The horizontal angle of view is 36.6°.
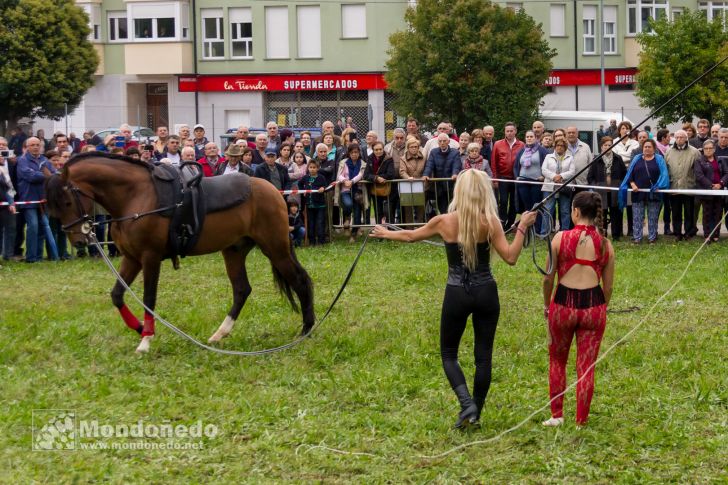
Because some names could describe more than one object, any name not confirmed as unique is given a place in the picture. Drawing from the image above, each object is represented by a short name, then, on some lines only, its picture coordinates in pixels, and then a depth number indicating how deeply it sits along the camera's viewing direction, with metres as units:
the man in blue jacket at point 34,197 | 17.84
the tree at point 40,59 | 40.97
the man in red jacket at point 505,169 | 19.94
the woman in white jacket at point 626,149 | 19.58
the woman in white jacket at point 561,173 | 18.88
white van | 36.53
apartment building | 48.41
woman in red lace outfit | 8.15
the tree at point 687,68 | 36.78
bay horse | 11.05
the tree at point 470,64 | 38.47
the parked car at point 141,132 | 38.09
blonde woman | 8.04
